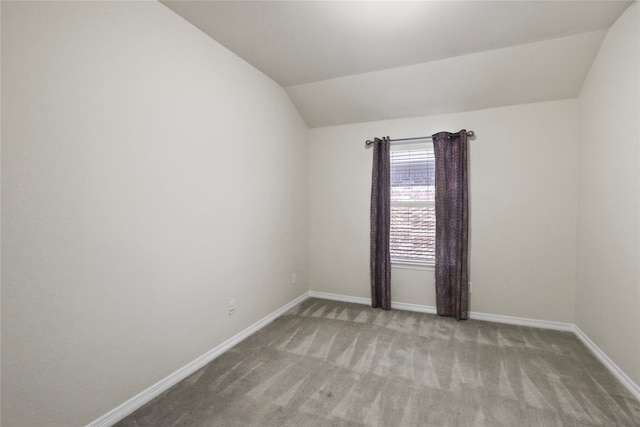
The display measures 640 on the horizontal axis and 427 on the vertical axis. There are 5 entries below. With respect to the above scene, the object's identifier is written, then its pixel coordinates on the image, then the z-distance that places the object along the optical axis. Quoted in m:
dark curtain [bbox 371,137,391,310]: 3.57
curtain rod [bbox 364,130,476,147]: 3.23
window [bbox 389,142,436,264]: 3.50
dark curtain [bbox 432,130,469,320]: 3.21
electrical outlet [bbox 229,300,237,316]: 2.62
